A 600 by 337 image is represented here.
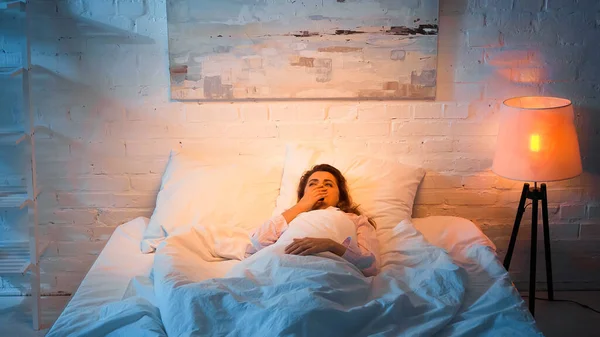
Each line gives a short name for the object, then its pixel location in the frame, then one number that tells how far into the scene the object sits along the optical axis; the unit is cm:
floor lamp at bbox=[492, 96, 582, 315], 300
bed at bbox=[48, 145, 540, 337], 215
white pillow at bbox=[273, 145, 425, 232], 318
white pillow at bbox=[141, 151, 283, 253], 308
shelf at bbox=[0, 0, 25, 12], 291
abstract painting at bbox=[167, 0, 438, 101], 323
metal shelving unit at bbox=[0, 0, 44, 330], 305
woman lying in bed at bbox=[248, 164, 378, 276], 267
